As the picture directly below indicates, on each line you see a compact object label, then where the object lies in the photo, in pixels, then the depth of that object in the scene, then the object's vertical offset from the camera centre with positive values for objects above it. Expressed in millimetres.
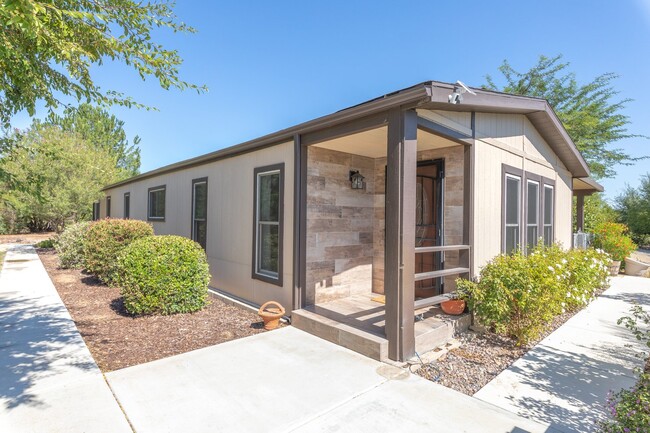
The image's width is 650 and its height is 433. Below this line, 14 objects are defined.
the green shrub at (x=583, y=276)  5281 -984
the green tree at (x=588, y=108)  15820 +5541
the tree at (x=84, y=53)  2730 +1494
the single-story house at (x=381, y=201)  3709 +298
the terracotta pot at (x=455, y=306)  4746 -1226
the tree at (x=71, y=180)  16391 +1901
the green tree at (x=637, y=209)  21375 +853
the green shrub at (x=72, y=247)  9758 -892
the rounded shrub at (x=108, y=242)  7605 -559
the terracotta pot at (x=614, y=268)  10098 -1403
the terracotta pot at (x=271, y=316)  4748 -1375
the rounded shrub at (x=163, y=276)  5113 -919
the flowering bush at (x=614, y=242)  10719 -661
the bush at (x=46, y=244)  15202 -1249
